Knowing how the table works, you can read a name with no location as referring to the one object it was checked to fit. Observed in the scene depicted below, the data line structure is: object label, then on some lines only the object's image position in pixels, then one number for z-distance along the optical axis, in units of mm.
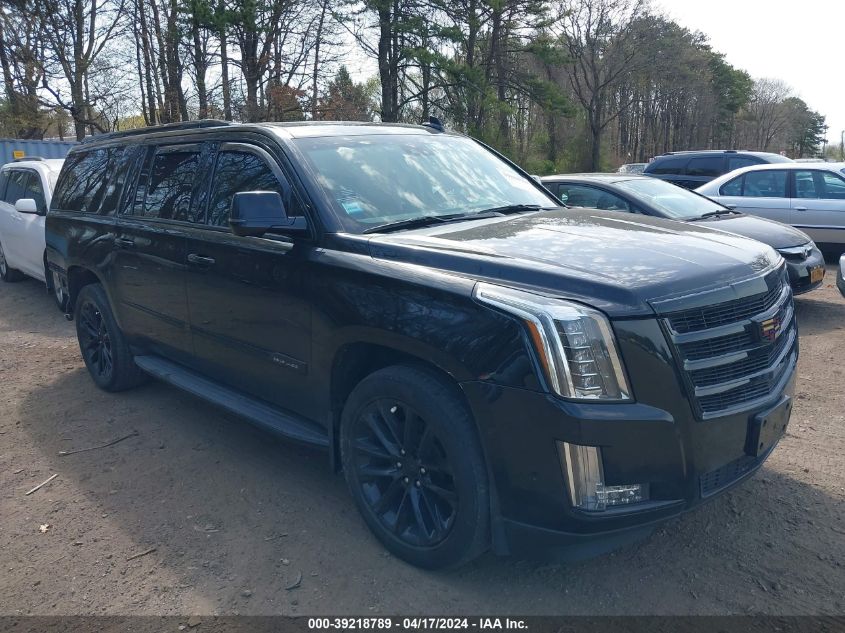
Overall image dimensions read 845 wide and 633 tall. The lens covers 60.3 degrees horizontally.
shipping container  18891
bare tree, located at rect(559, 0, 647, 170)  38719
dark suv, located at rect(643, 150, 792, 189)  14773
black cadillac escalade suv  2666
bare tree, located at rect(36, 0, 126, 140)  26750
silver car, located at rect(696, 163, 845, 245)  10562
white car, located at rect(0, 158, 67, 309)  9344
